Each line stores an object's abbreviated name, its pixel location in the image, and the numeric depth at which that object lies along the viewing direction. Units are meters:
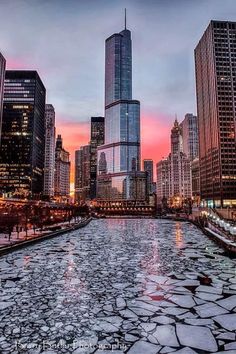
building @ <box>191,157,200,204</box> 179.41
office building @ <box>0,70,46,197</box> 185.12
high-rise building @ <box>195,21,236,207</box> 129.75
